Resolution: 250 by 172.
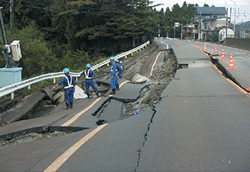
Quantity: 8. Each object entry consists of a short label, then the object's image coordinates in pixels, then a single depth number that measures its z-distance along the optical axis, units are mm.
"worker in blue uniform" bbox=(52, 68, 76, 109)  9500
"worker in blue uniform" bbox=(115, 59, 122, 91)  11969
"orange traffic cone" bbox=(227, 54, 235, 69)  15522
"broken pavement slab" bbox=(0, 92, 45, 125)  9023
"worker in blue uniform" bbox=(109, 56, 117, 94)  11664
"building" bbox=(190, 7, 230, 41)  78256
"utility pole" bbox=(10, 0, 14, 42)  17798
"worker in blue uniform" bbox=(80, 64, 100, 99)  11219
